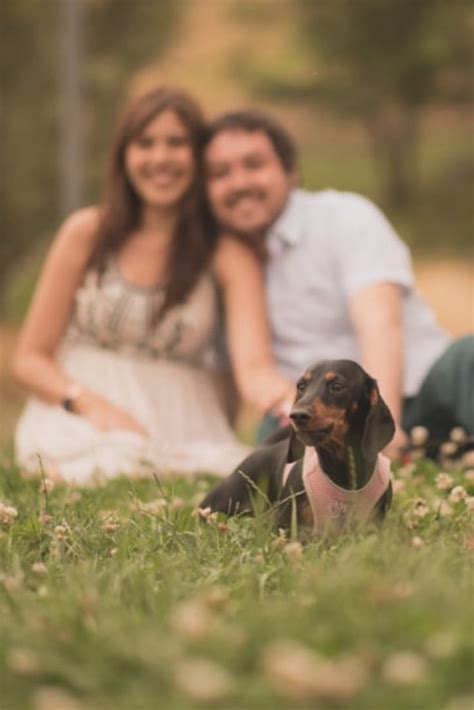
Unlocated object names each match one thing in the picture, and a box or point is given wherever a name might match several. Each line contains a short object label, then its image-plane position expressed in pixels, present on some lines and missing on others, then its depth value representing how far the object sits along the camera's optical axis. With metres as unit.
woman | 7.78
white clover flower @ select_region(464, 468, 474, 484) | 5.70
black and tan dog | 4.22
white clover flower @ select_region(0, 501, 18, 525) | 4.64
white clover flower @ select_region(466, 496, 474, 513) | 4.73
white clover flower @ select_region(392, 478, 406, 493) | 5.50
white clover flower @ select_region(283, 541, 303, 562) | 3.82
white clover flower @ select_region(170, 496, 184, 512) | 5.09
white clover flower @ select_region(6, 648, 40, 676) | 2.83
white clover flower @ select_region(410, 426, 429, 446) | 6.91
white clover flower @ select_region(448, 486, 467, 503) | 4.92
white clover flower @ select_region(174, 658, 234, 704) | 2.47
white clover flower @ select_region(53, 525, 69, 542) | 4.32
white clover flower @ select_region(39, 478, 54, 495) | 4.74
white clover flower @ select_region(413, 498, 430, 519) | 4.72
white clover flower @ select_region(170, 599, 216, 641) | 2.74
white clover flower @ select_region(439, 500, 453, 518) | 4.77
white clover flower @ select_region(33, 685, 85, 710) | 2.58
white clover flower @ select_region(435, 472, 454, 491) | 5.19
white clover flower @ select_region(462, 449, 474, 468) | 6.16
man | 7.48
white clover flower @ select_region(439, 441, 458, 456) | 6.50
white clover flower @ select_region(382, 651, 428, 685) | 2.56
